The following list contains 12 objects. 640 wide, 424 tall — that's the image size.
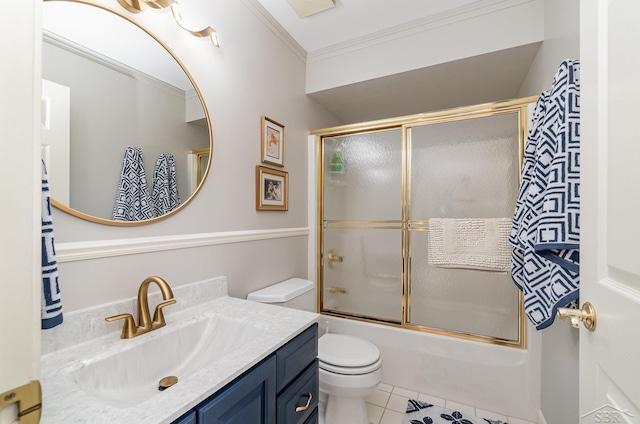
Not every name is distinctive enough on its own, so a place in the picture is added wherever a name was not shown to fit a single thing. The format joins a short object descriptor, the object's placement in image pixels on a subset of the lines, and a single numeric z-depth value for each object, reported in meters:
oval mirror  0.87
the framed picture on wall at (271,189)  1.66
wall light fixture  1.04
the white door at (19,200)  0.34
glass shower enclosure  1.72
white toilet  1.41
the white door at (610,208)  0.47
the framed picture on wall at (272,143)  1.70
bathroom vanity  0.61
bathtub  1.58
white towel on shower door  1.63
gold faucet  0.93
